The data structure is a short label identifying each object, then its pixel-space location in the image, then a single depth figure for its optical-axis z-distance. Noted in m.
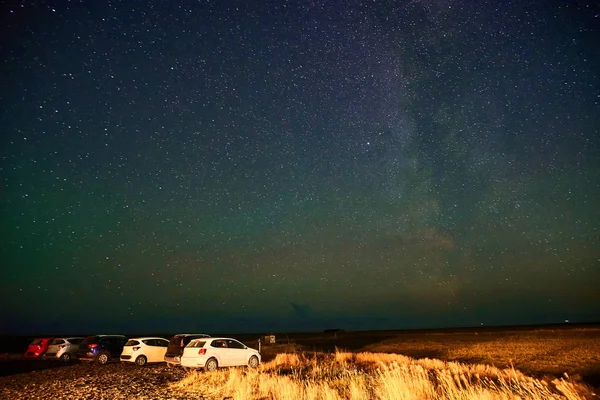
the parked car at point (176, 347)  21.44
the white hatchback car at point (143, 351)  23.45
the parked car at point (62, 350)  26.41
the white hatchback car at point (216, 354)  20.16
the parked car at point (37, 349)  26.97
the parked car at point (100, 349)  24.91
